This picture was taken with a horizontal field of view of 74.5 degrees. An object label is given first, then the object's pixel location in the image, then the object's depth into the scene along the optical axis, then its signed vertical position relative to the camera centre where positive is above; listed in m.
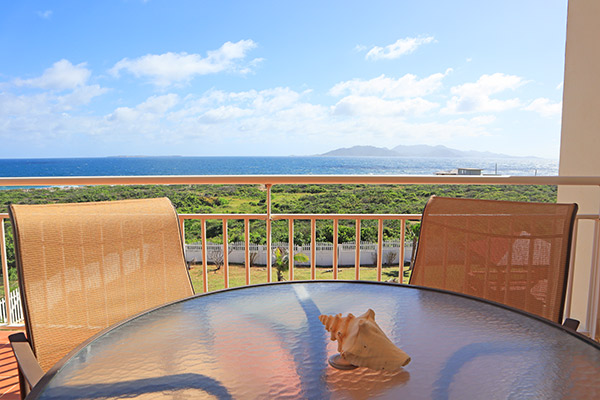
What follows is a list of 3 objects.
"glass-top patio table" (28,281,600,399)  0.77 -0.44
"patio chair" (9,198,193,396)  1.38 -0.41
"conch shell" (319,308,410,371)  0.80 -0.37
